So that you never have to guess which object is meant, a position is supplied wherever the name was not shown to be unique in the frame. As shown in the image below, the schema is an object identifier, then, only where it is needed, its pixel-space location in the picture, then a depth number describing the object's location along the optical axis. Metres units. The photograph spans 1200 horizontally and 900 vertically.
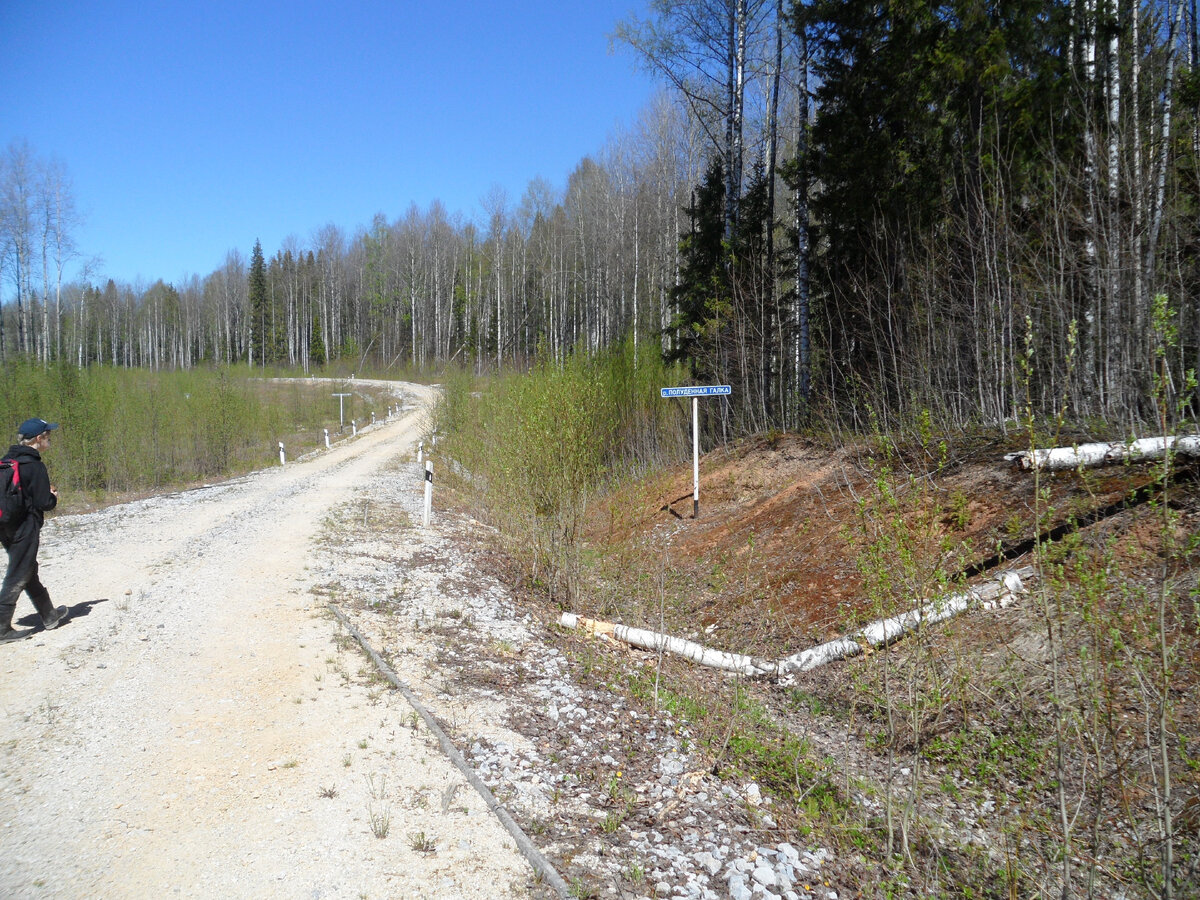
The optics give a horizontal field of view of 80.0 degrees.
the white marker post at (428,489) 13.91
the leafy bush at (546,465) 9.46
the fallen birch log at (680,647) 7.15
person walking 6.35
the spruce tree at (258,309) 79.25
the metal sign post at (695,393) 12.05
